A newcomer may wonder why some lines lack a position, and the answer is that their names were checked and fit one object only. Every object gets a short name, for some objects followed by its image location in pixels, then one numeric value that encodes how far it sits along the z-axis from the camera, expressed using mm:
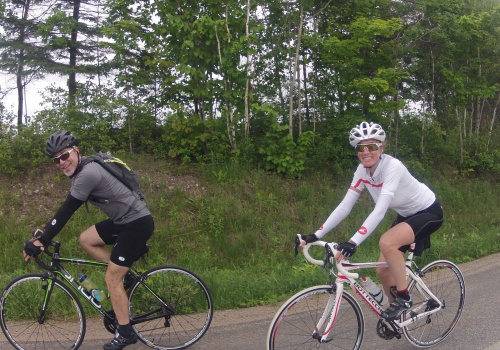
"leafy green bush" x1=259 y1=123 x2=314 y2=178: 11023
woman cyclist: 3842
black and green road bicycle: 4164
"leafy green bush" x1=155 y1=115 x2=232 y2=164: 10688
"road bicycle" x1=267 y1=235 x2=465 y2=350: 3561
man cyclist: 3912
